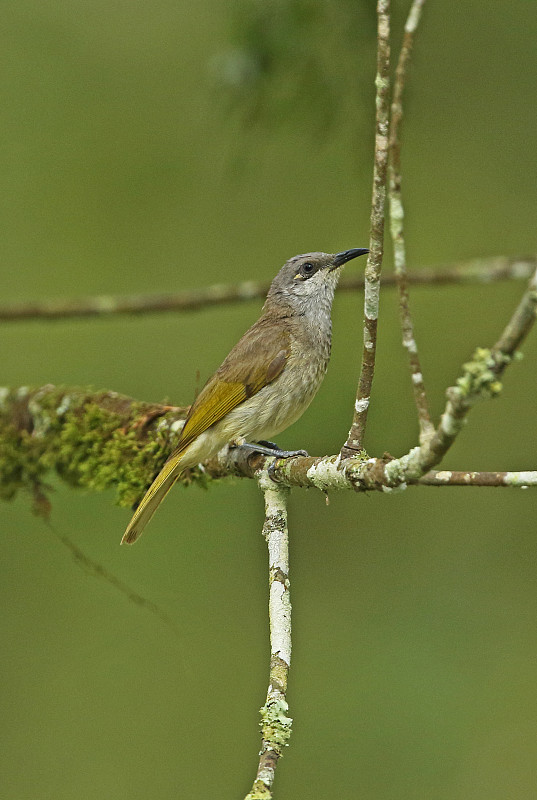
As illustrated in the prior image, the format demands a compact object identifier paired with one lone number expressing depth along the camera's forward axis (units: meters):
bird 8.87
